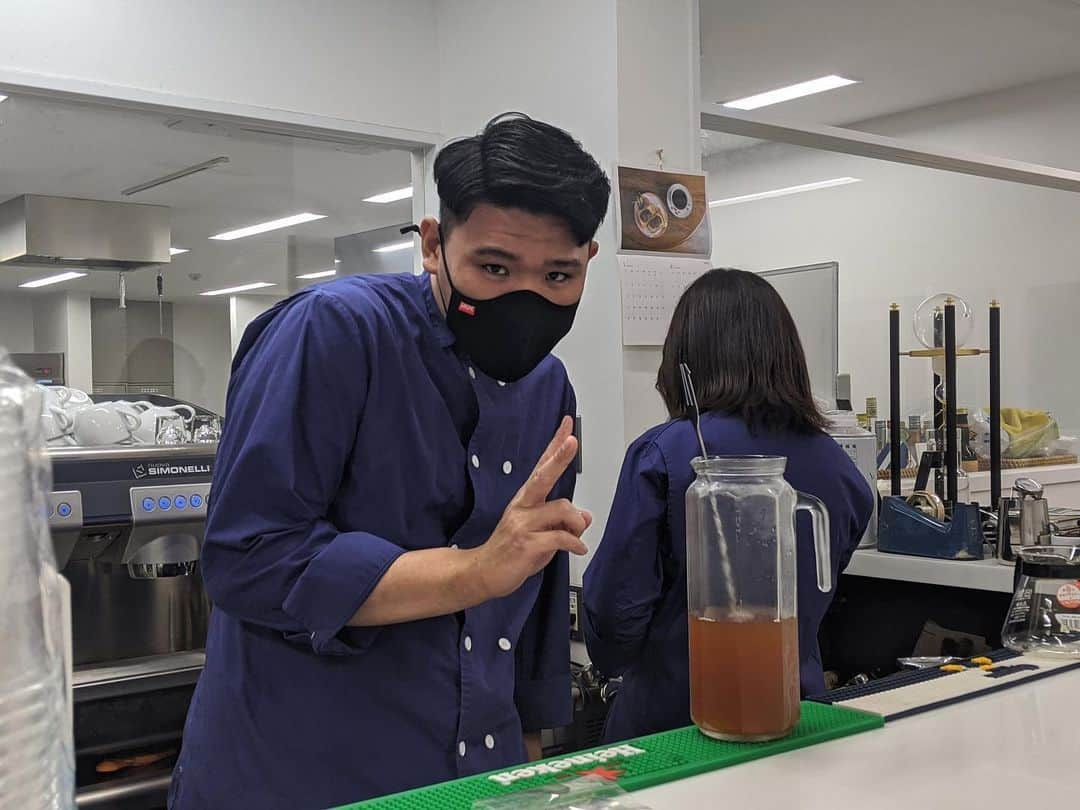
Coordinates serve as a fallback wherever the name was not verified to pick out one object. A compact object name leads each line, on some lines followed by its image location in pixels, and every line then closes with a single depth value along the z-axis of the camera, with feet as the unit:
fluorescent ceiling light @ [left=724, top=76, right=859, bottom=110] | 16.20
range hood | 8.59
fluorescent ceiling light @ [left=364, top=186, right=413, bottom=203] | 10.67
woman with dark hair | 5.55
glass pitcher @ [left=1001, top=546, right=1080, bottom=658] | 4.62
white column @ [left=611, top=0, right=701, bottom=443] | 9.04
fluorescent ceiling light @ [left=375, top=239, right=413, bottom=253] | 10.78
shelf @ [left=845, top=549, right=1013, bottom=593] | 7.55
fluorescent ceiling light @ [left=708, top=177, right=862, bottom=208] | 18.98
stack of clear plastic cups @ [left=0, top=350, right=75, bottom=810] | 1.16
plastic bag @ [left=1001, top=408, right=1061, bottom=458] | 13.12
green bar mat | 3.02
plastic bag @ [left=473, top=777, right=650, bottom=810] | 2.77
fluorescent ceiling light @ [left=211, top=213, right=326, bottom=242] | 9.93
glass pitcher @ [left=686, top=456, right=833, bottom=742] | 3.37
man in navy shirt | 3.78
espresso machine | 6.50
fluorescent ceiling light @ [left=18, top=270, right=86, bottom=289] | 8.87
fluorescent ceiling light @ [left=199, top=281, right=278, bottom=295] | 9.92
